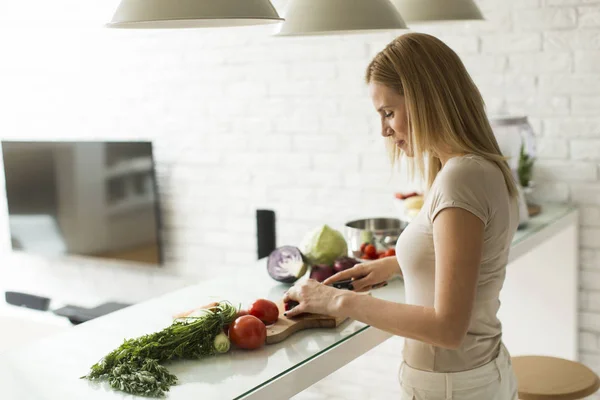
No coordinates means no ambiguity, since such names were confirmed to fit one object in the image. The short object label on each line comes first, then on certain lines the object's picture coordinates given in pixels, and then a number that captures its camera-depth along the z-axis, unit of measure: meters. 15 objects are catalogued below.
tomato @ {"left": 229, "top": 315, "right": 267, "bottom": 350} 1.73
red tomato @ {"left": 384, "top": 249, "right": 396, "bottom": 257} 2.30
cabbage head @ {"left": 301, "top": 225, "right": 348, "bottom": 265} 2.25
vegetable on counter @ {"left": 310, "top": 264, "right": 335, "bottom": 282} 2.19
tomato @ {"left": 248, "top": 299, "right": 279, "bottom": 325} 1.83
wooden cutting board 1.81
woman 1.55
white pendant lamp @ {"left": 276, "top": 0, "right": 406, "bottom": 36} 1.83
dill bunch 1.52
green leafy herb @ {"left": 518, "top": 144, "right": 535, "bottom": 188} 3.08
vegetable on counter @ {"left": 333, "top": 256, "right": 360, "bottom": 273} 2.21
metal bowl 2.43
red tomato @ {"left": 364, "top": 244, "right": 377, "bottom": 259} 2.38
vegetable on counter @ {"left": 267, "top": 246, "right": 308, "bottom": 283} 2.25
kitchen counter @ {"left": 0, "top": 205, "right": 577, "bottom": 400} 1.54
